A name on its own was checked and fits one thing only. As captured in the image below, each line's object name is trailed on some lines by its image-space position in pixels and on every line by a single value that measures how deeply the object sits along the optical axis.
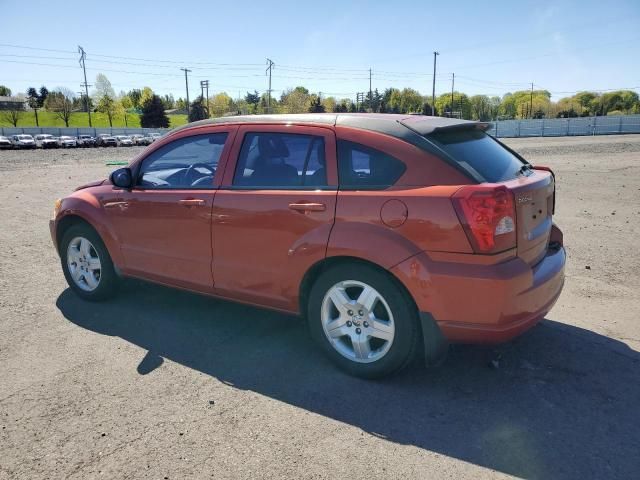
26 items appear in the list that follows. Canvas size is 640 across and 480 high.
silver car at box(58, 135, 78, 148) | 52.03
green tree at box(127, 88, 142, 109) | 159.10
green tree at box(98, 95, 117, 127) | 121.25
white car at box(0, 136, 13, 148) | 46.31
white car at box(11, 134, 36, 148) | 47.72
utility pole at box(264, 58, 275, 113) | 92.56
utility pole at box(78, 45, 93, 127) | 94.00
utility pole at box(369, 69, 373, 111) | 114.87
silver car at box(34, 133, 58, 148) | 50.47
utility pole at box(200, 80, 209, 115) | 97.75
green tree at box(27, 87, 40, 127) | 128.88
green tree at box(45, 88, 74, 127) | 106.99
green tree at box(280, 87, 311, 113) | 121.56
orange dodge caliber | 3.03
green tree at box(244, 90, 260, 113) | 158.12
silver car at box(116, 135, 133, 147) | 55.97
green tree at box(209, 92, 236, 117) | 136.62
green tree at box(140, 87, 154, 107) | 152.74
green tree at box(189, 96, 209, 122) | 86.00
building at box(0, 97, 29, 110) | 137.62
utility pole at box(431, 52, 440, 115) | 80.55
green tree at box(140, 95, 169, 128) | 99.31
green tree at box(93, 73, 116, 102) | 140.62
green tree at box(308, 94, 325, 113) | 90.22
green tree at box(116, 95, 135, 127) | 154.23
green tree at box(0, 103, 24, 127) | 103.12
